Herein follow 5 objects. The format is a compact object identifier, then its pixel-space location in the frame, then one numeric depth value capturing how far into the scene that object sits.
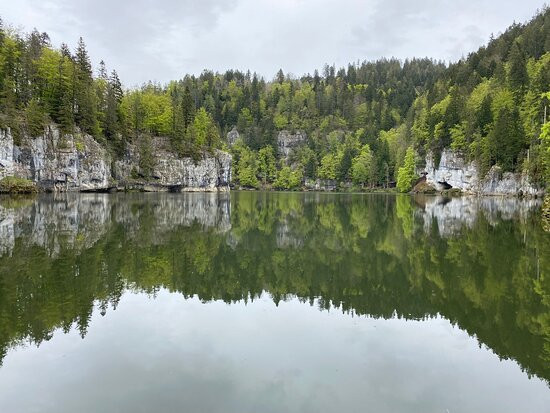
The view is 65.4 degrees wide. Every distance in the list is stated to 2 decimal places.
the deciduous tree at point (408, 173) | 97.38
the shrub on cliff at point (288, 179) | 138.62
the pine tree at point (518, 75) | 78.06
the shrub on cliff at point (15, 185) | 51.62
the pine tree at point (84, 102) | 70.73
